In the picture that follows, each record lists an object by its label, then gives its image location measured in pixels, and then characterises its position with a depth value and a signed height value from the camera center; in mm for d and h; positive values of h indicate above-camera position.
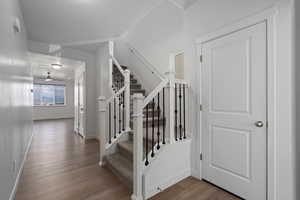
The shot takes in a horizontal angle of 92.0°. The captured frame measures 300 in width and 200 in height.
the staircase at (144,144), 1815 -732
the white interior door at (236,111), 1646 -166
